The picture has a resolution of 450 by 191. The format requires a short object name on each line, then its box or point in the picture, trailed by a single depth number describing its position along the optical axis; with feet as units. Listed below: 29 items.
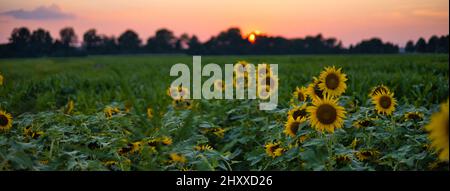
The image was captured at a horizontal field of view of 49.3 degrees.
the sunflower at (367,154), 7.47
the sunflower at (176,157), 5.25
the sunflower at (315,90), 8.52
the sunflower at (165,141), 6.52
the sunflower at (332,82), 8.50
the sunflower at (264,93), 13.92
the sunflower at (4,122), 7.87
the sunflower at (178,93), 15.08
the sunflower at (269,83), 14.10
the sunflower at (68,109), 12.51
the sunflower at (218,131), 11.24
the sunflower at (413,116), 8.70
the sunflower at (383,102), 8.58
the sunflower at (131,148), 6.98
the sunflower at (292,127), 8.05
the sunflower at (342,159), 6.97
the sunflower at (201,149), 7.36
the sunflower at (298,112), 8.25
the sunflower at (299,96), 10.67
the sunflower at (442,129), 3.99
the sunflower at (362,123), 8.70
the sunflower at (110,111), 10.87
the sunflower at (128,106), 14.54
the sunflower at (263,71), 14.25
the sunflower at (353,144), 8.09
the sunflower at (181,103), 15.27
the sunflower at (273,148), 7.95
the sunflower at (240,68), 15.15
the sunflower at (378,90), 8.99
